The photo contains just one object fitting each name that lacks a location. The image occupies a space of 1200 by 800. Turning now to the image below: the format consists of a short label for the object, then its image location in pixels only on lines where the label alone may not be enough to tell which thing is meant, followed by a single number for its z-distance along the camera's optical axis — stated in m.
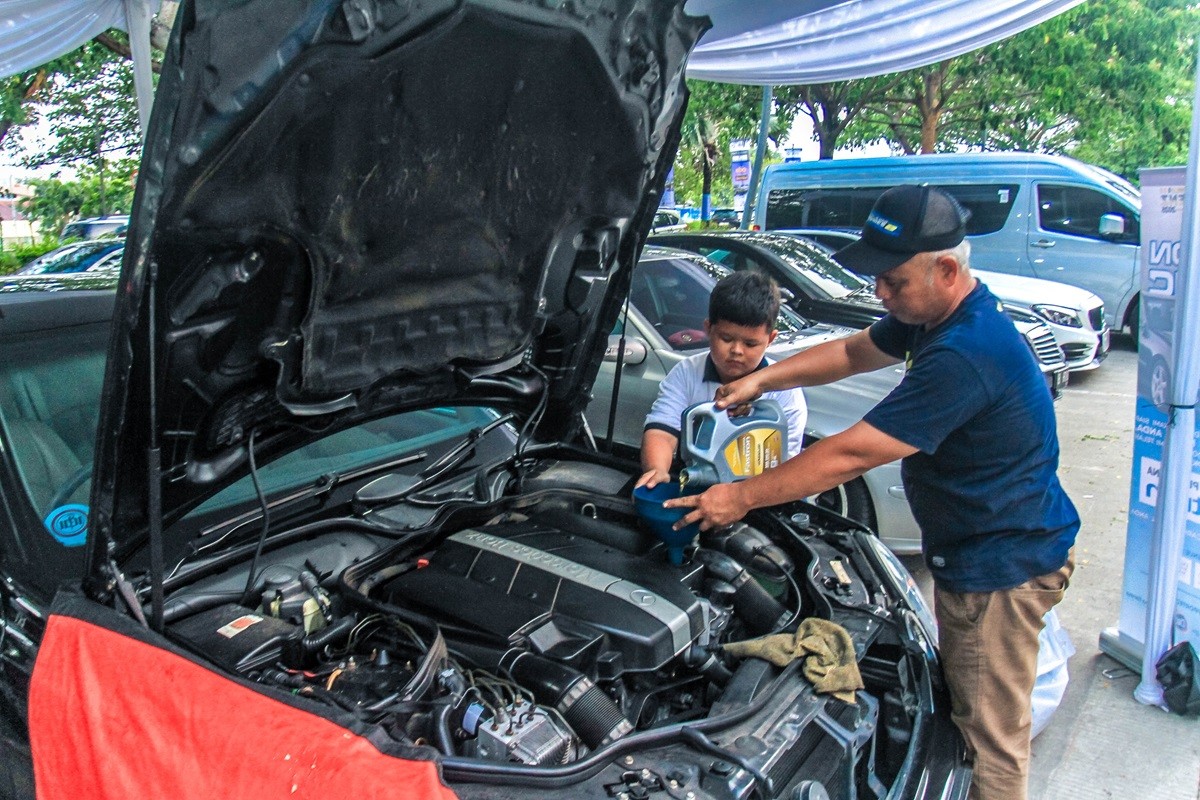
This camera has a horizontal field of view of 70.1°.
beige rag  1.80
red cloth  1.32
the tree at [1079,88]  13.87
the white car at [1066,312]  7.97
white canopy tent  4.71
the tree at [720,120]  14.37
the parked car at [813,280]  6.60
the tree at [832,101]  16.12
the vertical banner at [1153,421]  3.17
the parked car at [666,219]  20.81
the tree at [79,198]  19.89
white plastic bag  2.81
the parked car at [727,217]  17.86
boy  2.67
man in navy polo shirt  2.03
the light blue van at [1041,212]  9.78
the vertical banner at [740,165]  14.31
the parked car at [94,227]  13.78
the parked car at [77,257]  9.52
